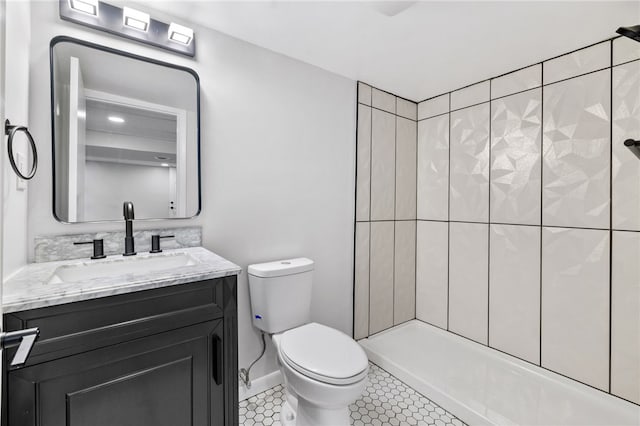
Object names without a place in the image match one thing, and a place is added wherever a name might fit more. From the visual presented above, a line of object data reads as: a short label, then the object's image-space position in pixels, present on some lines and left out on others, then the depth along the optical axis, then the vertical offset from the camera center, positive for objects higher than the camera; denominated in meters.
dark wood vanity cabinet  0.82 -0.49
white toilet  1.27 -0.68
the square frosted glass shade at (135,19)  1.37 +0.88
